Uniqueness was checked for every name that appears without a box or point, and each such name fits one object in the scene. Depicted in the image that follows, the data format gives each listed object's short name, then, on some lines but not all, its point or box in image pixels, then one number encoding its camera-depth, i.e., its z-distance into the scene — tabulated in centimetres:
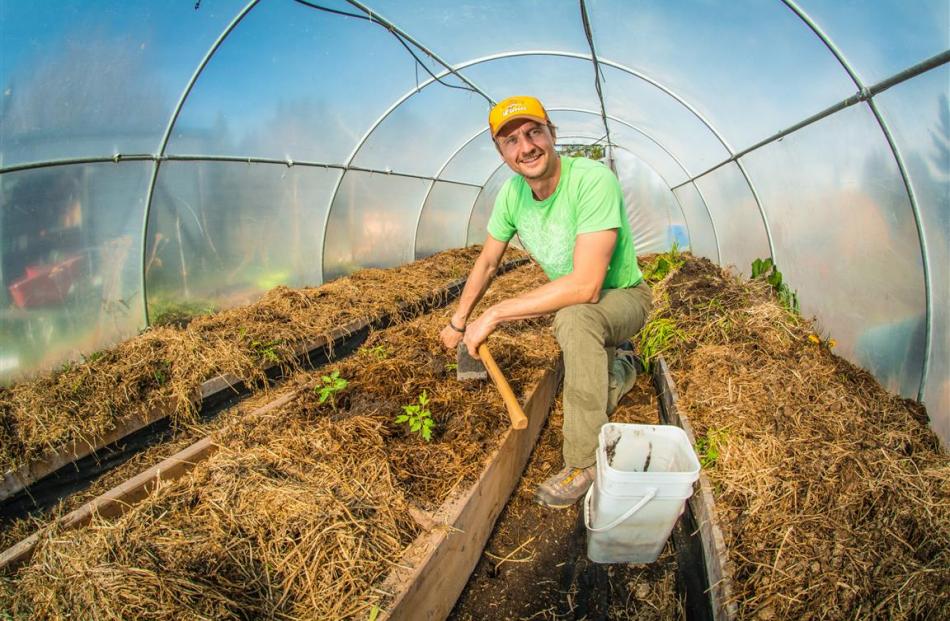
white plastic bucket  191
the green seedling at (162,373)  354
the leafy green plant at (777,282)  463
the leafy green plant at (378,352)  369
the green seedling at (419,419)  253
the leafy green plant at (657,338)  417
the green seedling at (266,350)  406
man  239
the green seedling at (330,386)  282
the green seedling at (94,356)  385
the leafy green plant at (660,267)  691
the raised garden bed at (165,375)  288
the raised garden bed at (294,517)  158
